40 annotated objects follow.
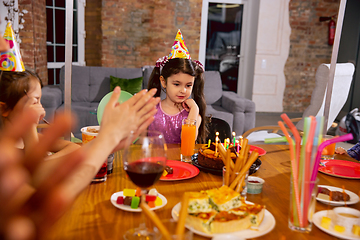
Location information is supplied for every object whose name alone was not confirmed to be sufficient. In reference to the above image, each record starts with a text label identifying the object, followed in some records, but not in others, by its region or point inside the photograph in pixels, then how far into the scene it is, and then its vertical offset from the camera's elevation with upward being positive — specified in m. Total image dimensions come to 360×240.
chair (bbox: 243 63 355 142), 2.79 -0.14
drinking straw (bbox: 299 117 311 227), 0.73 -0.23
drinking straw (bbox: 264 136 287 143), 1.03 -0.22
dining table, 0.73 -0.38
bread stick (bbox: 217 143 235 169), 1.02 -0.27
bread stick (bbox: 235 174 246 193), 0.89 -0.33
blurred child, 1.29 -0.16
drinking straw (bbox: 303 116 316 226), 0.71 -0.21
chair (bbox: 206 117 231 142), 1.88 -0.36
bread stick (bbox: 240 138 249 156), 0.95 -0.23
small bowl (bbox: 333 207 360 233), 0.75 -0.35
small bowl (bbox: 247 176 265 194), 0.98 -0.36
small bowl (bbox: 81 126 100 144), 1.15 -0.27
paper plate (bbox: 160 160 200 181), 1.05 -0.37
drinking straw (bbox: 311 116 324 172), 0.72 -0.14
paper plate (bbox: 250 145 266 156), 1.43 -0.37
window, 5.25 +0.45
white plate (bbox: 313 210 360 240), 0.72 -0.37
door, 6.36 +0.65
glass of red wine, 0.73 -0.22
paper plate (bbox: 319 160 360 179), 1.18 -0.37
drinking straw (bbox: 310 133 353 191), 0.73 -0.19
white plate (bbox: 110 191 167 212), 0.81 -0.37
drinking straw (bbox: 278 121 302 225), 0.74 -0.24
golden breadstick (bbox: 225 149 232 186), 0.90 -0.29
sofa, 3.95 -0.42
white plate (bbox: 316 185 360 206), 0.90 -0.37
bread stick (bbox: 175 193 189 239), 0.60 -0.29
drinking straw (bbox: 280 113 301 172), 0.75 -0.16
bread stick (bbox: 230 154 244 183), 0.90 -0.28
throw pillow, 4.29 -0.27
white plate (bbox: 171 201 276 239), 0.70 -0.37
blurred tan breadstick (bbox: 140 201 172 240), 0.58 -0.30
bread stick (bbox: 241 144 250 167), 0.95 -0.25
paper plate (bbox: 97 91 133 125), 1.21 -0.14
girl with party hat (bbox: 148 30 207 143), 1.87 -0.15
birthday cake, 1.13 -0.33
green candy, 0.82 -0.36
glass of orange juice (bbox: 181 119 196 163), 1.30 -0.31
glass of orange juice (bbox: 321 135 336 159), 1.39 -0.34
